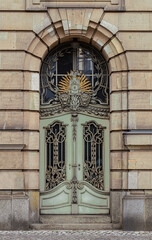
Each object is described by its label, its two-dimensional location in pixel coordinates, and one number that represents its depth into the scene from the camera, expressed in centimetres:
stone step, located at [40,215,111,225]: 1175
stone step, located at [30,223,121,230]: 1148
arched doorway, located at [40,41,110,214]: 1205
